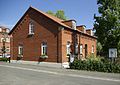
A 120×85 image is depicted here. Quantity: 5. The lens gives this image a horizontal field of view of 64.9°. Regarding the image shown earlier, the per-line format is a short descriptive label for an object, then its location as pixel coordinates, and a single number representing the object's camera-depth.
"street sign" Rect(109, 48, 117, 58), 10.13
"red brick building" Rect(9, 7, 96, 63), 12.58
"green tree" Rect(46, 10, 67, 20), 26.38
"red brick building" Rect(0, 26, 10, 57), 26.30
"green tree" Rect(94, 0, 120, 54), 11.00
